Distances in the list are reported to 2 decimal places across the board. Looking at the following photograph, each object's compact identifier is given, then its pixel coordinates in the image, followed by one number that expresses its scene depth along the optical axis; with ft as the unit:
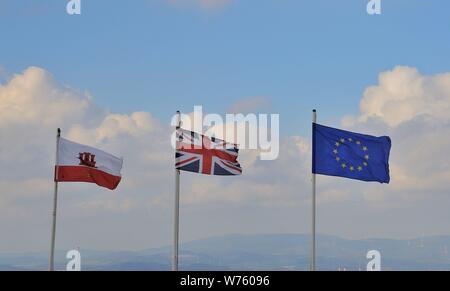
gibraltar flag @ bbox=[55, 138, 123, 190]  133.08
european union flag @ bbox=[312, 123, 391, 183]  124.47
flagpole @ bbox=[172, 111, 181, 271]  127.26
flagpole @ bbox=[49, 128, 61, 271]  133.08
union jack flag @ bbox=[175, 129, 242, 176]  128.36
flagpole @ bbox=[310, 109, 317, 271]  120.26
